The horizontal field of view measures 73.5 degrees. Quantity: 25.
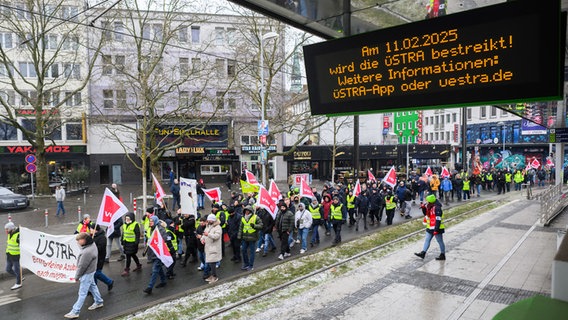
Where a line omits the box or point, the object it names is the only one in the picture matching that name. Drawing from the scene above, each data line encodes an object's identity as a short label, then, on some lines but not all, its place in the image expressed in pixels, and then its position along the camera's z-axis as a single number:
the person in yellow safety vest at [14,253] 8.87
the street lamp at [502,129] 49.16
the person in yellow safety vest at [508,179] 29.06
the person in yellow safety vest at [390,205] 16.30
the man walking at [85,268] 7.37
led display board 4.16
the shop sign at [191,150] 34.69
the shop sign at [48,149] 35.09
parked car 20.69
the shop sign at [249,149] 36.25
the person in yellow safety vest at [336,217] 12.70
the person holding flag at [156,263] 8.59
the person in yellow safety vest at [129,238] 9.75
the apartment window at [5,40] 33.68
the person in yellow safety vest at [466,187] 23.69
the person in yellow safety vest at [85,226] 9.52
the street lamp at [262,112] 19.06
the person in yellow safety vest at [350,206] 16.03
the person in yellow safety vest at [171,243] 9.62
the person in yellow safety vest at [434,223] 10.02
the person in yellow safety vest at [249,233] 10.01
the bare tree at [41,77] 24.25
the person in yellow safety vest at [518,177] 29.28
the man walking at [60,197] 18.47
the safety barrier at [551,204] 14.57
